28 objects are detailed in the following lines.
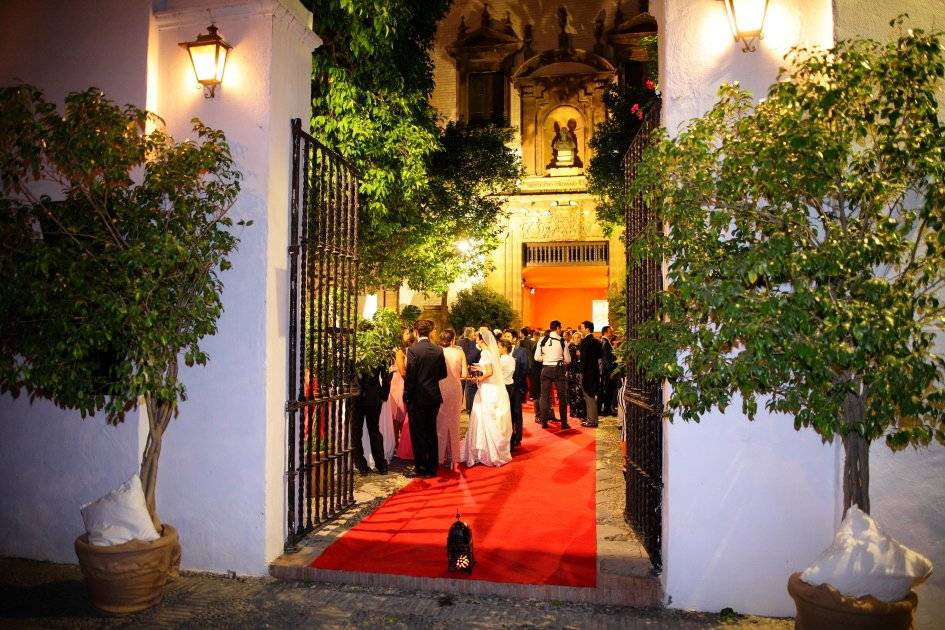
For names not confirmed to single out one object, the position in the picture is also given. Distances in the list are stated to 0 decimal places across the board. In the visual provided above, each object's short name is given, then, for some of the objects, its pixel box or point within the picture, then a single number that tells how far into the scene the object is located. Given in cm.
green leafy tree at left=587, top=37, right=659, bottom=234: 1499
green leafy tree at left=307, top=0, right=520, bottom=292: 963
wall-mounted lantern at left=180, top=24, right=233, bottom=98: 510
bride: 915
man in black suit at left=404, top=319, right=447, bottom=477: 828
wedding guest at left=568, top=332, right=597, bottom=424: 1364
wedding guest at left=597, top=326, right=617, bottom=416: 1346
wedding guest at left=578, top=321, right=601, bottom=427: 1187
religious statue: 2225
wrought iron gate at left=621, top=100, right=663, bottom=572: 489
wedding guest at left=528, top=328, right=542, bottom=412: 1391
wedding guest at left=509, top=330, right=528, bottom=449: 1061
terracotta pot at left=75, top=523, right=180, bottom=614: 442
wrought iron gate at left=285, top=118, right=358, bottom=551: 546
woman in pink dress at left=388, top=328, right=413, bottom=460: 964
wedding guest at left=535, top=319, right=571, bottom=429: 1214
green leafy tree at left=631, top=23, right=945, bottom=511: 298
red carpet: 517
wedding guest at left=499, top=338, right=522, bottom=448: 1077
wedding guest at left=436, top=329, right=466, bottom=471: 887
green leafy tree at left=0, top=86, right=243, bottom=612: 422
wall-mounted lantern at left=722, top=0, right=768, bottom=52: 427
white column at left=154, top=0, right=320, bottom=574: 514
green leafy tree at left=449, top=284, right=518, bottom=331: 2003
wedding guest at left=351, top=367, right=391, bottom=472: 830
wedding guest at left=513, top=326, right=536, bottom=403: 1424
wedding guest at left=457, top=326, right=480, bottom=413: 980
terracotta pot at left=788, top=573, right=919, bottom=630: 322
